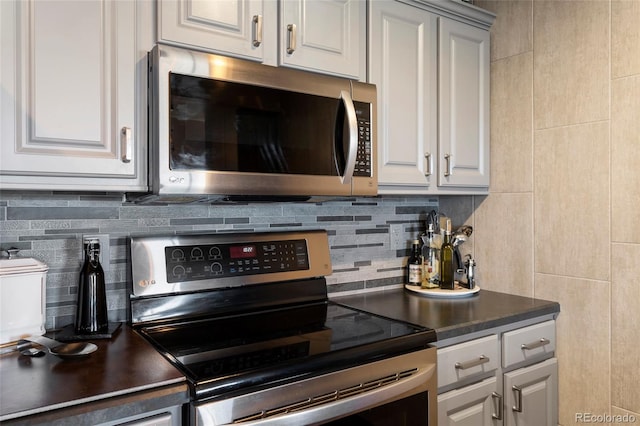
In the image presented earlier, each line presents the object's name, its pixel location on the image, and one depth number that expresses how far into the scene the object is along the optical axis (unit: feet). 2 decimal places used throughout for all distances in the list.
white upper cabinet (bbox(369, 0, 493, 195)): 5.81
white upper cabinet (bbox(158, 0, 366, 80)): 4.43
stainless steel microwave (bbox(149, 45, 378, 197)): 4.16
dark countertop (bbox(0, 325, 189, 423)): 3.01
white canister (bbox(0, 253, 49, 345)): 4.03
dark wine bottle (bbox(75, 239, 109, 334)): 4.50
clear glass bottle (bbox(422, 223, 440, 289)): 6.93
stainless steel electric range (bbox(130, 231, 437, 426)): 3.63
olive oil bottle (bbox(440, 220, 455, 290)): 6.82
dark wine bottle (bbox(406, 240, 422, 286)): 7.14
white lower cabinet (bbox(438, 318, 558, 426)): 5.07
